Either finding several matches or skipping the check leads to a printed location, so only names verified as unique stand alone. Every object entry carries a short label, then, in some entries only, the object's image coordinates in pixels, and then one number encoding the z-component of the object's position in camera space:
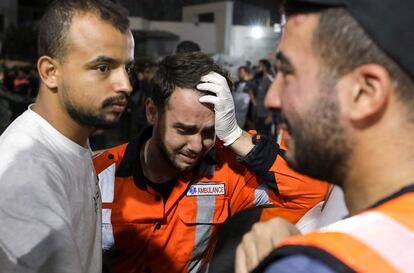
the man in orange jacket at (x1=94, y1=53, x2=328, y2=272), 1.97
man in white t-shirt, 1.17
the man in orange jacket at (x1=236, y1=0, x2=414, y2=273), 0.71
